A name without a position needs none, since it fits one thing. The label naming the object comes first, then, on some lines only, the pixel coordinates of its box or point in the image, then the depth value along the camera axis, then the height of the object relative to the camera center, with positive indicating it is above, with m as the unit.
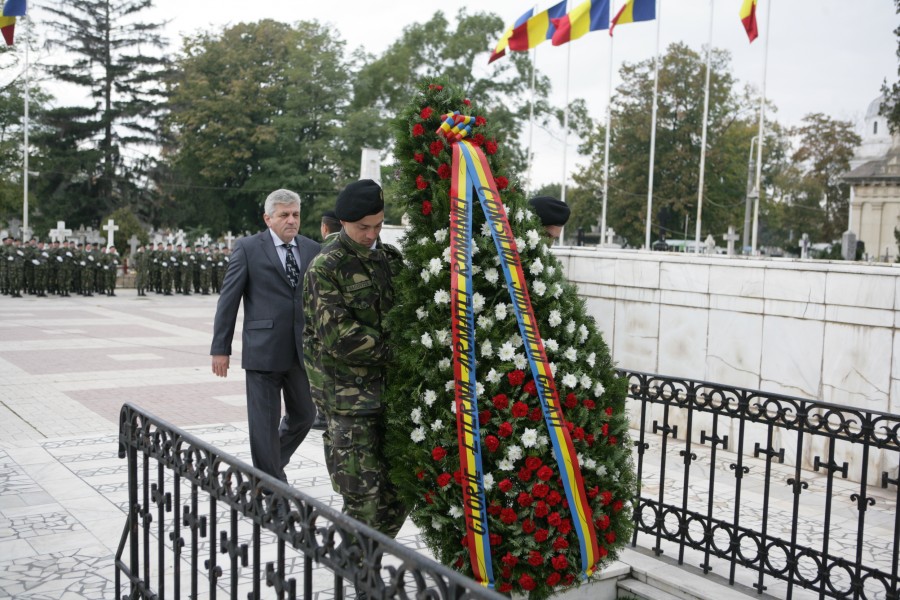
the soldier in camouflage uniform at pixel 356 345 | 3.62 -0.43
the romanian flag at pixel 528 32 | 17.39 +4.42
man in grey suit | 5.20 -0.50
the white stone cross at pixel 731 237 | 40.26 +0.82
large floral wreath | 3.10 -0.56
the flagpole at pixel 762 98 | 18.78 +3.43
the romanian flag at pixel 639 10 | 15.77 +4.45
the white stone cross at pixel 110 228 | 32.03 +0.26
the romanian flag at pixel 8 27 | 11.39 +2.74
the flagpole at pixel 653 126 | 22.42 +3.33
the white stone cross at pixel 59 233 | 29.84 +0.00
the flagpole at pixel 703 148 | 21.74 +2.72
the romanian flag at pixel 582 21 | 16.05 +4.34
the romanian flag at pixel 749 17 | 15.93 +4.43
